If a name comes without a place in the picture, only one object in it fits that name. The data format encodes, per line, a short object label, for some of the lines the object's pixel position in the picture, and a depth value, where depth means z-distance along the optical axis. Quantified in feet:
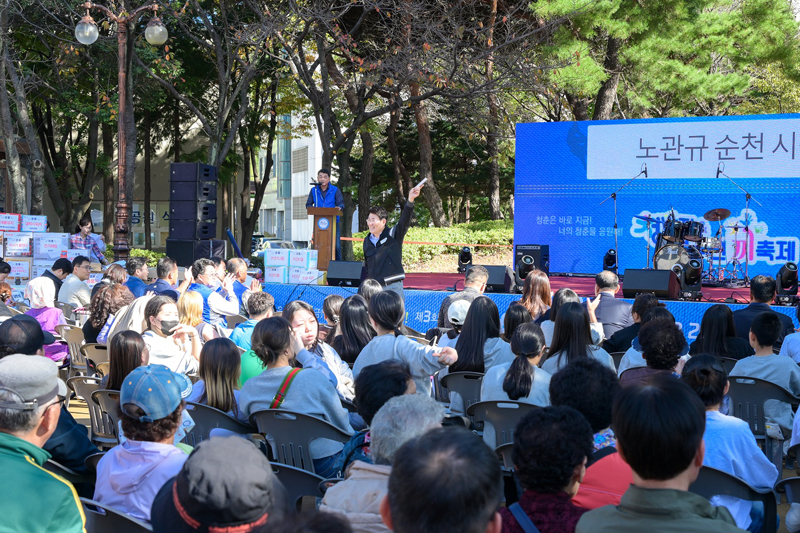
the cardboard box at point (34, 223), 40.29
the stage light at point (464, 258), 37.01
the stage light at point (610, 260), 39.91
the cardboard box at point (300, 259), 33.12
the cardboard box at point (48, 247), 38.45
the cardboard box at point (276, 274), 33.27
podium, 36.60
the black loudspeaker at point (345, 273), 30.55
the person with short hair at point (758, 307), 17.24
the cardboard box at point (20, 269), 37.99
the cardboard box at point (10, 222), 38.93
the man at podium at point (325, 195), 37.15
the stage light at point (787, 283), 28.04
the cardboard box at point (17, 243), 37.93
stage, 25.75
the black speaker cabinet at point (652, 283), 27.78
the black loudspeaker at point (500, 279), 29.89
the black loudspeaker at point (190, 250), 37.99
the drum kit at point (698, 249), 33.99
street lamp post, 35.60
